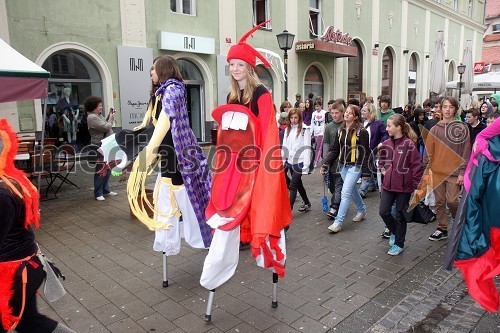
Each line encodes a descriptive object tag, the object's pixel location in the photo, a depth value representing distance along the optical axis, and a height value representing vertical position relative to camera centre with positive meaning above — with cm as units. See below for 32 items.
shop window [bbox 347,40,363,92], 2042 +197
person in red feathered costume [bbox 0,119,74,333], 219 -76
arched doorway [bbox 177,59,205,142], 1370 +65
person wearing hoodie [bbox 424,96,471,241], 483 -51
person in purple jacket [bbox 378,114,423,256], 455 -69
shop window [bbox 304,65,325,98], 1770 +134
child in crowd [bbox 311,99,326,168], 1063 -24
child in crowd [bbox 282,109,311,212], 600 -52
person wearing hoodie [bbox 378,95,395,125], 751 +7
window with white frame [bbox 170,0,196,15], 1284 +337
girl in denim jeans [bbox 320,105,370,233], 539 -55
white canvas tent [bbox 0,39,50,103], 571 +54
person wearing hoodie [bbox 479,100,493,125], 876 +4
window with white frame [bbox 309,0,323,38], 1733 +393
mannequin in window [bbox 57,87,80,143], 1115 +7
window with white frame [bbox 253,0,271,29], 1518 +373
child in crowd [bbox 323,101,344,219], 605 -54
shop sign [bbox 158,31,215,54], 1227 +219
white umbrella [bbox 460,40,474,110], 1568 +139
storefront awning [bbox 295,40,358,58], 1595 +257
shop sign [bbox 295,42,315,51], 1593 +258
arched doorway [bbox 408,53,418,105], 2511 +198
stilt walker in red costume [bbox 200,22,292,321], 294 -47
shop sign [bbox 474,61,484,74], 2416 +254
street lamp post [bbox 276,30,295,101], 1107 +197
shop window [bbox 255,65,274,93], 1602 +140
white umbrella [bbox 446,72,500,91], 1543 +108
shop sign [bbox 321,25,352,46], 1700 +320
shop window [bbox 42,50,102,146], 1082 +69
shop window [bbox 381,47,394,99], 2311 +226
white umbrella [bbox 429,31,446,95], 1376 +149
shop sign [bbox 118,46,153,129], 1155 +93
